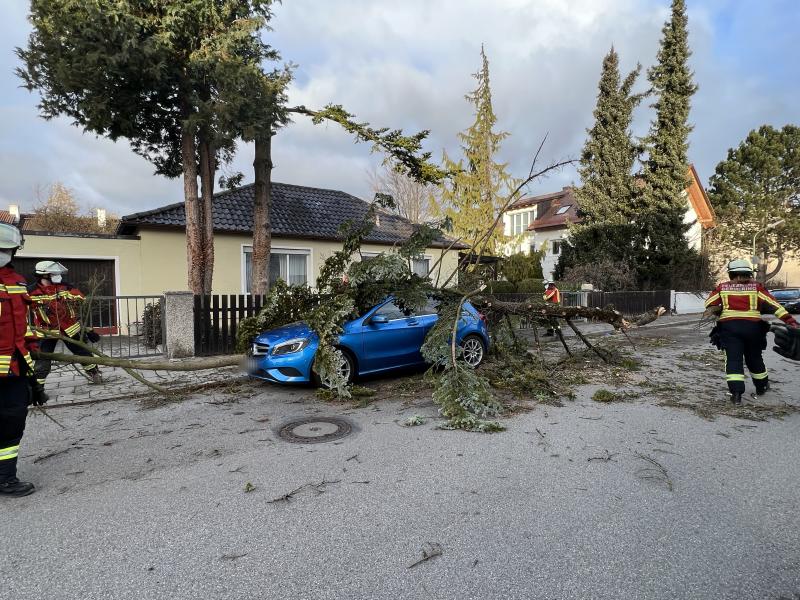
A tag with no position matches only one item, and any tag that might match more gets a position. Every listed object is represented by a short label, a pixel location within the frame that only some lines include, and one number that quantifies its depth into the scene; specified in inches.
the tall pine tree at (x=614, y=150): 992.2
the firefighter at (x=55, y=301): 249.4
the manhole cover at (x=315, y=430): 181.8
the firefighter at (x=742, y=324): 230.7
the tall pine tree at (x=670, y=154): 946.7
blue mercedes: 251.8
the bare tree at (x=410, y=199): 1242.6
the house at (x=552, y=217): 1330.0
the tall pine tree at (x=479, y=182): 996.6
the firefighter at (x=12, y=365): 134.4
